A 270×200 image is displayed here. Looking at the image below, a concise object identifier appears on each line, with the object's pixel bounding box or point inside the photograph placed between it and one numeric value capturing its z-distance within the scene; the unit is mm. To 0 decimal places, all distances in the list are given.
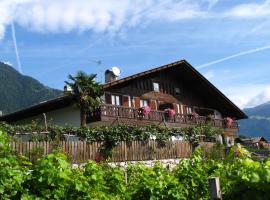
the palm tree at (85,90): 28984
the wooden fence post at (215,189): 7078
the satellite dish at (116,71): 39156
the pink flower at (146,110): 34344
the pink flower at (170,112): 36728
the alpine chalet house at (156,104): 32594
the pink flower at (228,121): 43250
